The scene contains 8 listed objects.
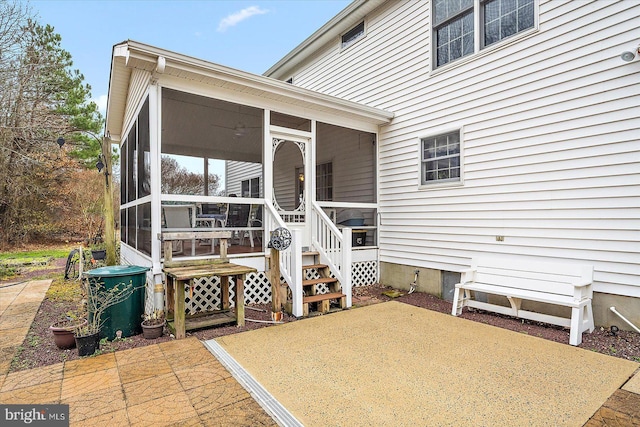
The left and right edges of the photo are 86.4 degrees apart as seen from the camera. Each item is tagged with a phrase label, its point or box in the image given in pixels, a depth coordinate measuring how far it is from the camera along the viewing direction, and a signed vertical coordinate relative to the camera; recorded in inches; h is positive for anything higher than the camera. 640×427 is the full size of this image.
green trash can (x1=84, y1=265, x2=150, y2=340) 147.3 -37.9
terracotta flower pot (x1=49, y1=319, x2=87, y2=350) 136.8 -46.9
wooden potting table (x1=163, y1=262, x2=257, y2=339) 152.6 -38.1
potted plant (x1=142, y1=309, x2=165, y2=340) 150.4 -48.0
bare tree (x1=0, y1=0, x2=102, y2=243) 494.6 +164.8
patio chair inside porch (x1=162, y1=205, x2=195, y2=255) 217.3 +0.3
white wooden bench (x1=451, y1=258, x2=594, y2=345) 150.9 -37.2
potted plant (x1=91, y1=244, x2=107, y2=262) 327.6 -34.5
